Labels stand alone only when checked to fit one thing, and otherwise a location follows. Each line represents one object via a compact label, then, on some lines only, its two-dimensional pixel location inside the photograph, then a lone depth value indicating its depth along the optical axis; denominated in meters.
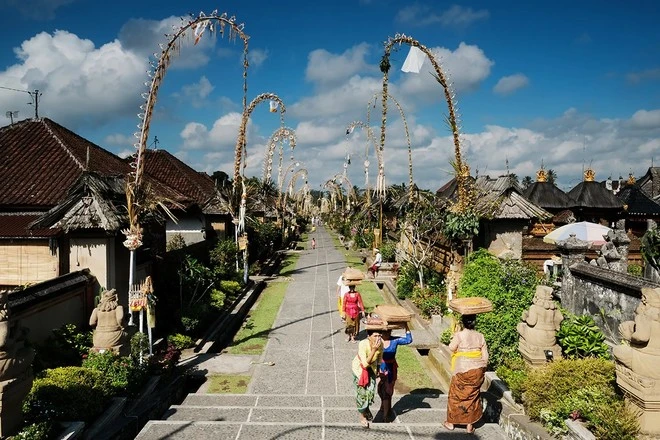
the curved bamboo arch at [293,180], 40.01
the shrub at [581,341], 7.77
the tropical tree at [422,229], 16.25
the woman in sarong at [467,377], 6.47
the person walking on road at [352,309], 12.34
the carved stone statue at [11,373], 5.03
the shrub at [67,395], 5.77
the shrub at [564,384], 6.19
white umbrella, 16.80
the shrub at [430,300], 13.58
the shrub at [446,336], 11.12
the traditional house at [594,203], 25.31
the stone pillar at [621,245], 11.91
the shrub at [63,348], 7.89
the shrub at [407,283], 16.95
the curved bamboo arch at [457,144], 12.75
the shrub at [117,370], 7.39
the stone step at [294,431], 6.18
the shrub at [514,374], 7.05
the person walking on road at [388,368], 6.88
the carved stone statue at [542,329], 7.48
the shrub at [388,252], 23.89
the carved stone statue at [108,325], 8.00
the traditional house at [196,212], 22.26
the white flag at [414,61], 12.04
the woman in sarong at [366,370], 6.47
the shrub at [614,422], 5.26
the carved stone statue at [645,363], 5.31
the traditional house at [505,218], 14.09
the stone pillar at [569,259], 10.48
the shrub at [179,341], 10.91
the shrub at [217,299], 14.32
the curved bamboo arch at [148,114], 9.02
